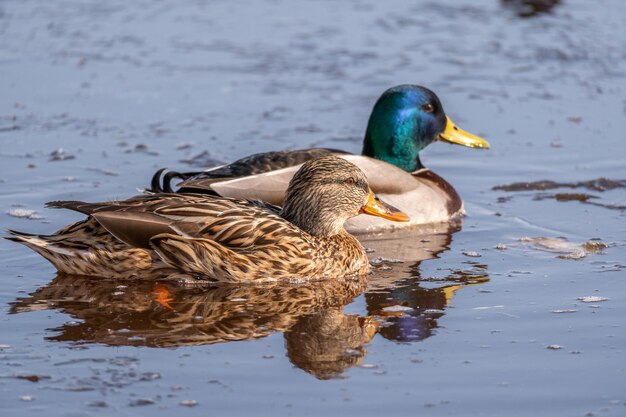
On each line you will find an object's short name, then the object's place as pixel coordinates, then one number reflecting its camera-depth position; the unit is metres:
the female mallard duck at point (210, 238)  14.47
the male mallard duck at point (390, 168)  17.52
